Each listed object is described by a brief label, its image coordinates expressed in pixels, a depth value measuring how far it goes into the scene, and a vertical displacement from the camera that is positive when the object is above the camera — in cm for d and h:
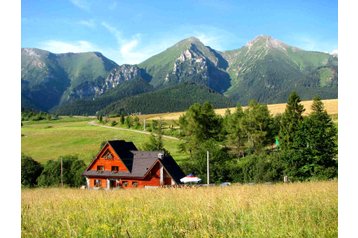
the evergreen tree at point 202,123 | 6284 -85
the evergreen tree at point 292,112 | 5606 +97
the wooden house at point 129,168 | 4184 -591
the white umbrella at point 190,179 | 3284 -538
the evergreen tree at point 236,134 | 6006 -250
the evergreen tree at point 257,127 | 5941 -141
